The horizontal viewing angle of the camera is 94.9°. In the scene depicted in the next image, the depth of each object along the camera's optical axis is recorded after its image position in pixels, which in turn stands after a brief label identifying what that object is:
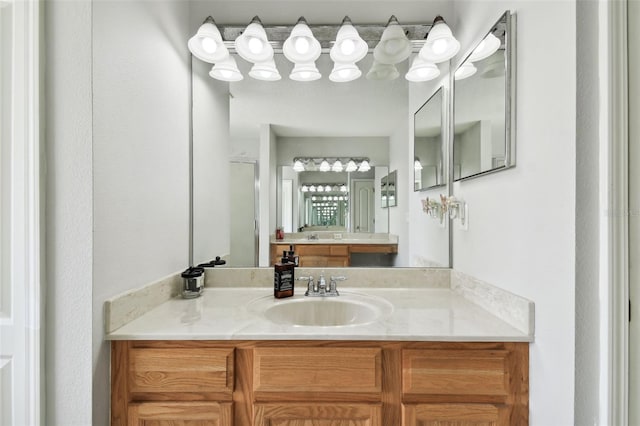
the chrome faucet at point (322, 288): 1.37
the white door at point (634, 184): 0.70
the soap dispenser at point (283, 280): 1.35
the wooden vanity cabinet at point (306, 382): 0.93
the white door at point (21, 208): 0.87
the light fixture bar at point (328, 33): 1.46
